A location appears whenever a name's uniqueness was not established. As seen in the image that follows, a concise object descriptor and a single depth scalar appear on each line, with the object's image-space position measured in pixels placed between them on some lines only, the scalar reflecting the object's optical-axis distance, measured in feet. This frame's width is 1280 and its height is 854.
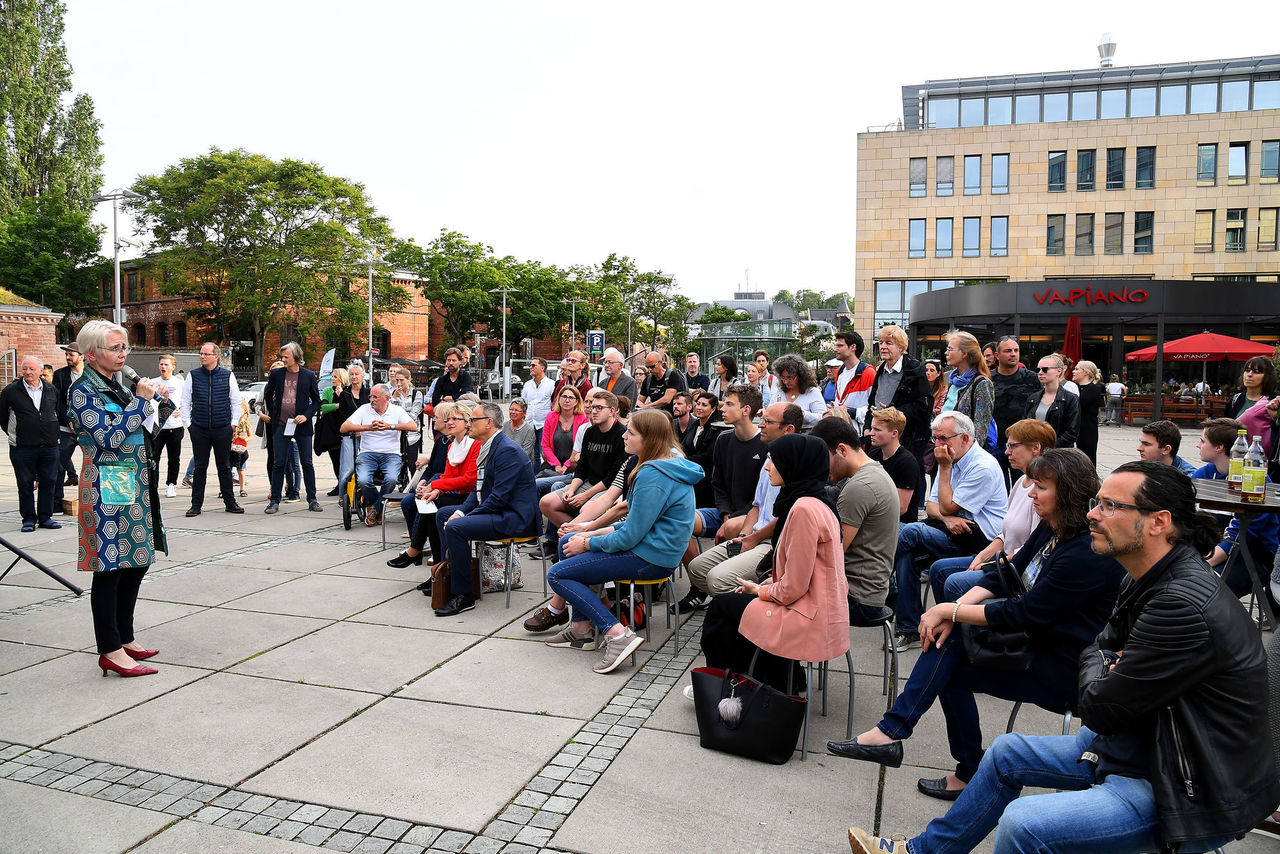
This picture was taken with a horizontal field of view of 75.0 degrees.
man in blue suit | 20.34
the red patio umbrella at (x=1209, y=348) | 84.84
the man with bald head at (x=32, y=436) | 30.53
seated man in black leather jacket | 7.32
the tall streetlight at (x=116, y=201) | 84.48
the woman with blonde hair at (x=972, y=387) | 24.79
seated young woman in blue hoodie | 17.01
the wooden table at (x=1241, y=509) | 16.15
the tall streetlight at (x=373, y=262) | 150.51
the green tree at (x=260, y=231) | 140.87
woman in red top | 22.71
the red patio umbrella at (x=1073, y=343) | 68.28
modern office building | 131.03
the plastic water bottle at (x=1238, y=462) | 18.10
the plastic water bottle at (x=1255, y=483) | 16.81
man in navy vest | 33.24
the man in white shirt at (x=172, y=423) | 33.58
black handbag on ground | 12.60
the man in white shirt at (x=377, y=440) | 31.60
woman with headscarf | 12.76
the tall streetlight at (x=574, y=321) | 211.22
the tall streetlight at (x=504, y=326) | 182.91
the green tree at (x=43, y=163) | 162.40
